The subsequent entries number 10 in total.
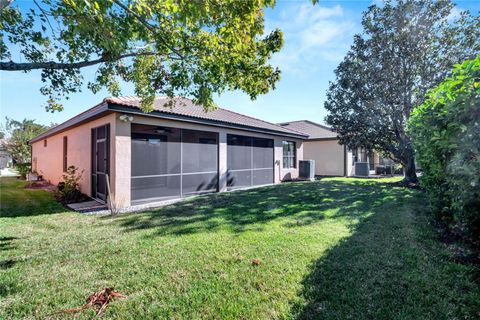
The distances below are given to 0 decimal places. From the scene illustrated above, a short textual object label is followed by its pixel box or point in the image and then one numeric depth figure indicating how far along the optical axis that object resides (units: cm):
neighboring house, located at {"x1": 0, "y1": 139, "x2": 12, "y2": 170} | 3383
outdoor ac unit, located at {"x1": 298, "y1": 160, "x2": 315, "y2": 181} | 1578
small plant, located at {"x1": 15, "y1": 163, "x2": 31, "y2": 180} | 1844
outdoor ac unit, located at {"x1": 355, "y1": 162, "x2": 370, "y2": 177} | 1829
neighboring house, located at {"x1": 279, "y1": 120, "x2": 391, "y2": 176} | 1858
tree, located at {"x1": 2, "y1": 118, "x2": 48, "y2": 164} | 2709
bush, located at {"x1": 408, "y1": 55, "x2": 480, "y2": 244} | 270
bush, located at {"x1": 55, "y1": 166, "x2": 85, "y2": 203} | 902
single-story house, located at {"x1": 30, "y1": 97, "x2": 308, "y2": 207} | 762
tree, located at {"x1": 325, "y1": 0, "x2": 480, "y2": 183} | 1156
